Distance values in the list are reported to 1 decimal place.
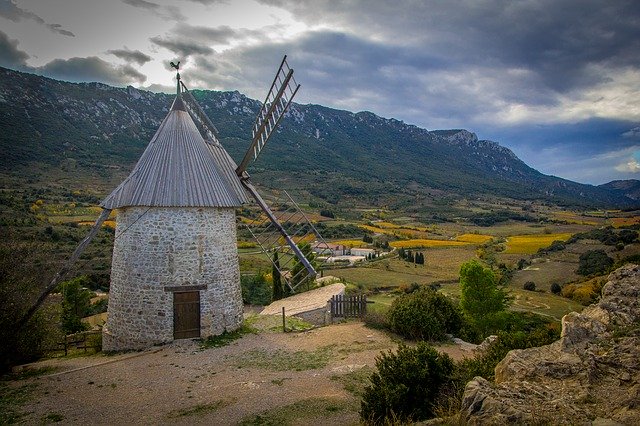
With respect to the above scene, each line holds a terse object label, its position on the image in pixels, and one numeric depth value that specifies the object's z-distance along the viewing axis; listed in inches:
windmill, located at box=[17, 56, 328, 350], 516.4
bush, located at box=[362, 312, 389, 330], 587.2
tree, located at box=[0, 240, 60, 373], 459.8
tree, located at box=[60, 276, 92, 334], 769.6
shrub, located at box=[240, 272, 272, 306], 979.9
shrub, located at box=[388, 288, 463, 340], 545.0
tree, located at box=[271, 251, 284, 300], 946.1
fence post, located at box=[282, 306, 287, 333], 592.2
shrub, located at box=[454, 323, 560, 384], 286.7
